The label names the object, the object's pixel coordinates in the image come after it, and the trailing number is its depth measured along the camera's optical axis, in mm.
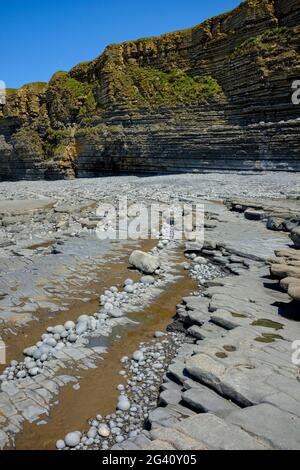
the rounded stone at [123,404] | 4951
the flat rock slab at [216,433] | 3383
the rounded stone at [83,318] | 7377
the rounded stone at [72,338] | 6754
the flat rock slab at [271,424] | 3412
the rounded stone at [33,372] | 5727
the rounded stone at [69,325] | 7164
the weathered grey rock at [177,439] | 3431
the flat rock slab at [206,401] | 4117
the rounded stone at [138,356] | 6151
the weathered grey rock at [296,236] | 10297
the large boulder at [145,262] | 10414
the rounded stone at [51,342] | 6605
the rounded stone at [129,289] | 9094
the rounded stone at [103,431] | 4469
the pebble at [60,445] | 4324
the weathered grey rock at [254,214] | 15852
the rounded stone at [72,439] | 4332
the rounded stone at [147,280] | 9719
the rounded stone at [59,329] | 6980
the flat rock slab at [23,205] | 21625
